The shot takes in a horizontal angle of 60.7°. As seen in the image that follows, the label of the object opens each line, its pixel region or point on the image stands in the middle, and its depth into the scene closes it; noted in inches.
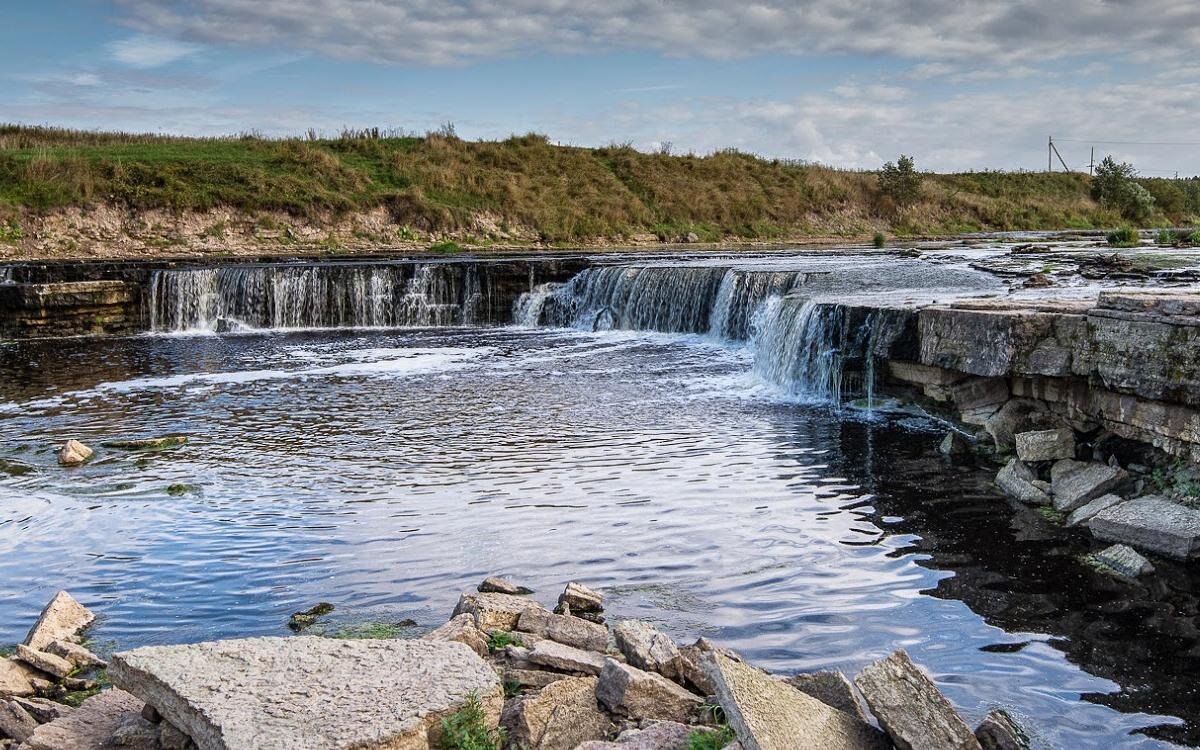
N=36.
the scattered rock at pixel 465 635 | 205.9
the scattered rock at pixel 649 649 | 194.2
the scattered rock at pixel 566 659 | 196.5
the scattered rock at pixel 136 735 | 166.1
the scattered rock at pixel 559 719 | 171.2
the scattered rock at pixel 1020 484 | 337.7
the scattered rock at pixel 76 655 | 218.7
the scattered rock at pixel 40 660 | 209.3
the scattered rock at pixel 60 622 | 226.8
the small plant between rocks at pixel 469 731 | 164.6
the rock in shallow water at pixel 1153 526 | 276.7
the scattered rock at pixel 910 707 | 162.9
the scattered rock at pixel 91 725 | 166.4
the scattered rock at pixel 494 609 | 221.8
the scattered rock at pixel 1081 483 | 323.0
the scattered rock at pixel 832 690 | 181.0
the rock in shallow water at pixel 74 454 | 413.7
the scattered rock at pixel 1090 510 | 310.0
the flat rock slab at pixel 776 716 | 153.8
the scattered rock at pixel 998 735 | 171.6
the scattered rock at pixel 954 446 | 407.8
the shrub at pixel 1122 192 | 2166.6
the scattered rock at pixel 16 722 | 175.3
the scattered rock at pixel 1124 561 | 269.1
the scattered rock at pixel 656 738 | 162.9
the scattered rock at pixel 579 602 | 244.1
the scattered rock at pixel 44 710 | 181.9
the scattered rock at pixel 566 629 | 215.6
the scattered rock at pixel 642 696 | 178.9
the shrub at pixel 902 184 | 2055.9
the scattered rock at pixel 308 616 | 242.1
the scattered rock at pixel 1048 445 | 356.2
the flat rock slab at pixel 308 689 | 155.2
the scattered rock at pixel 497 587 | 255.1
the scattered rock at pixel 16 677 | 196.1
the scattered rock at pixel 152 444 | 443.5
